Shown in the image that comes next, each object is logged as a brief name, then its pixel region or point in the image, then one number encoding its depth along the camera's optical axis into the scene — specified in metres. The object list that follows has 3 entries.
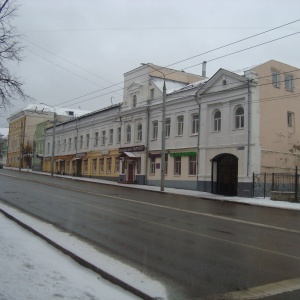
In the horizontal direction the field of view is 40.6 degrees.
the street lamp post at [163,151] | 30.48
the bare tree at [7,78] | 13.56
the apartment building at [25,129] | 76.69
